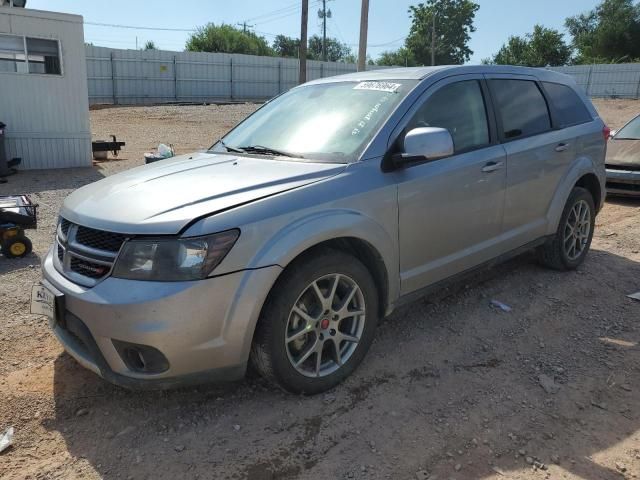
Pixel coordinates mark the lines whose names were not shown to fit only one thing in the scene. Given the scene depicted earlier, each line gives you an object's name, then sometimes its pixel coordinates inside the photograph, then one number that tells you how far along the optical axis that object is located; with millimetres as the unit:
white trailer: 10539
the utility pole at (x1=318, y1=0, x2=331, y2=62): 67712
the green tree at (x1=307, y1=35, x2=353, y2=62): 81175
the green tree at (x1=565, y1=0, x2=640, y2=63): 55562
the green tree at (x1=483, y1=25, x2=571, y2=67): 58250
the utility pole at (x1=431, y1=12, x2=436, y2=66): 58888
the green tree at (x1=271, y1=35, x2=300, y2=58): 79875
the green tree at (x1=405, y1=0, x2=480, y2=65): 69125
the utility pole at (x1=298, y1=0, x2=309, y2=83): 23123
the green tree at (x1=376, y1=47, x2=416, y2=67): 69125
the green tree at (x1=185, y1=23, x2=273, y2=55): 55344
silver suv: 2588
